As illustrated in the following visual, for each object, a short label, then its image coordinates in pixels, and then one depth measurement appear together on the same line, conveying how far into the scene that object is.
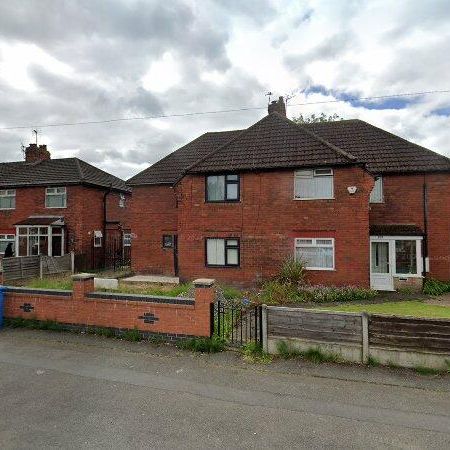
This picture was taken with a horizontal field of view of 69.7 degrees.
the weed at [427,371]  5.90
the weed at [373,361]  6.27
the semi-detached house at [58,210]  19.16
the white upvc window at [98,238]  20.36
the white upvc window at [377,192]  14.19
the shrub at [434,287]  12.55
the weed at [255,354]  6.56
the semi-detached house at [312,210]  12.30
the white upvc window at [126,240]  23.19
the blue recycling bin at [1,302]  8.99
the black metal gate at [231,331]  7.04
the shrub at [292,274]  12.19
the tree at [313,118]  31.72
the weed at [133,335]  7.70
